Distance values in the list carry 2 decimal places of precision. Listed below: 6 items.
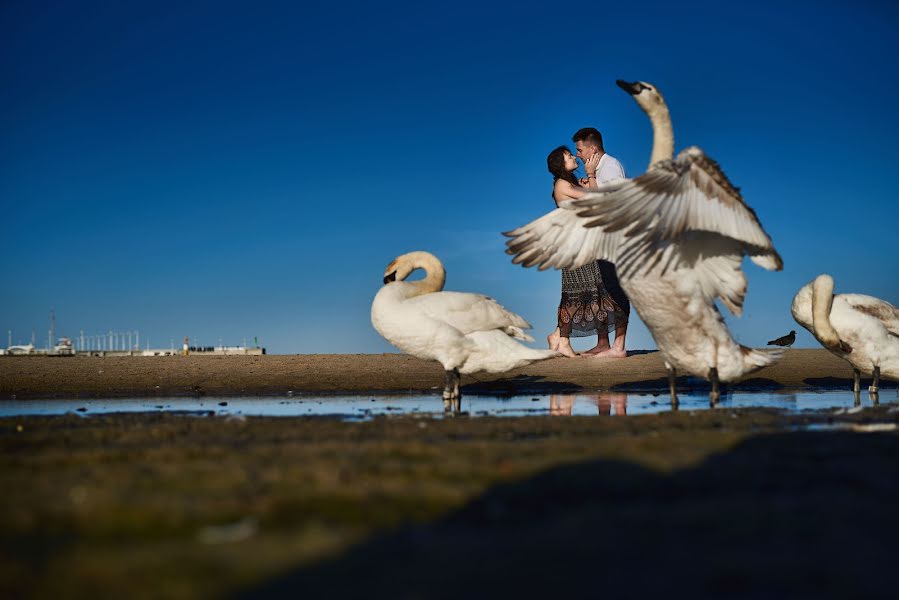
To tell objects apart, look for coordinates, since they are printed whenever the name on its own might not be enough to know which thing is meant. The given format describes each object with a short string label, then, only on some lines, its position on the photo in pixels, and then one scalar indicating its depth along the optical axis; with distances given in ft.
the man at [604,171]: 43.68
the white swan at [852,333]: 40.42
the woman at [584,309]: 50.44
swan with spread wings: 29.35
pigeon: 47.03
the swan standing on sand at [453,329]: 35.35
